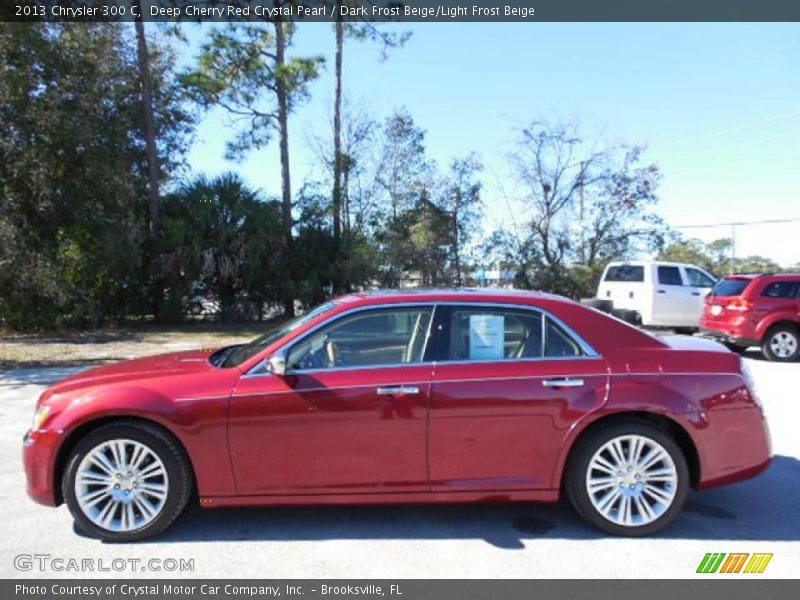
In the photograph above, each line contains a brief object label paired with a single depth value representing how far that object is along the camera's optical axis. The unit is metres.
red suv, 10.73
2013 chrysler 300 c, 3.62
